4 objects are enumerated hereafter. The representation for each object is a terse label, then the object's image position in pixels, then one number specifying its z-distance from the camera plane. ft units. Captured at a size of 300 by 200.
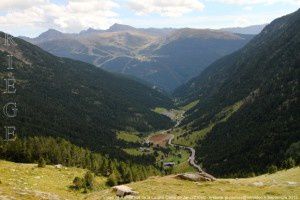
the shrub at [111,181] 406.82
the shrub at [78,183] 339.26
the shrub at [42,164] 415.27
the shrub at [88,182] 351.19
